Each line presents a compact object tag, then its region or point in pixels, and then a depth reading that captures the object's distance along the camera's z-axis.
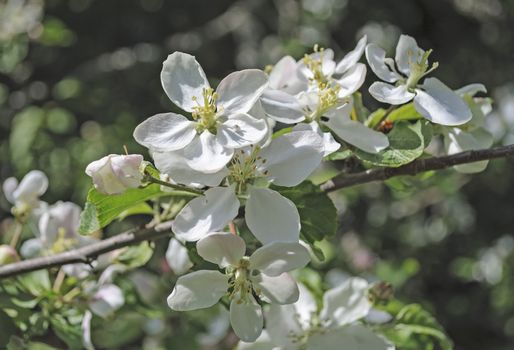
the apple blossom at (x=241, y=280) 0.49
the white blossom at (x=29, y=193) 0.59
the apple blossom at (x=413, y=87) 0.52
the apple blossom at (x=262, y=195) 0.49
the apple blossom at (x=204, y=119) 0.50
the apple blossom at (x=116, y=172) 0.49
